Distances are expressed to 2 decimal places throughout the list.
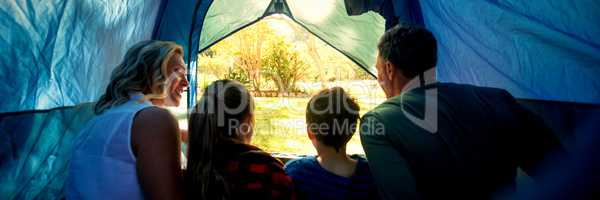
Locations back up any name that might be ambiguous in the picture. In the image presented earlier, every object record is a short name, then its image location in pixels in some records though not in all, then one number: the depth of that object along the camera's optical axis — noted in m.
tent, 1.10
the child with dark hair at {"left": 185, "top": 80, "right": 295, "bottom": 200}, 1.16
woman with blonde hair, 1.03
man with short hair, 0.94
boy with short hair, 1.31
